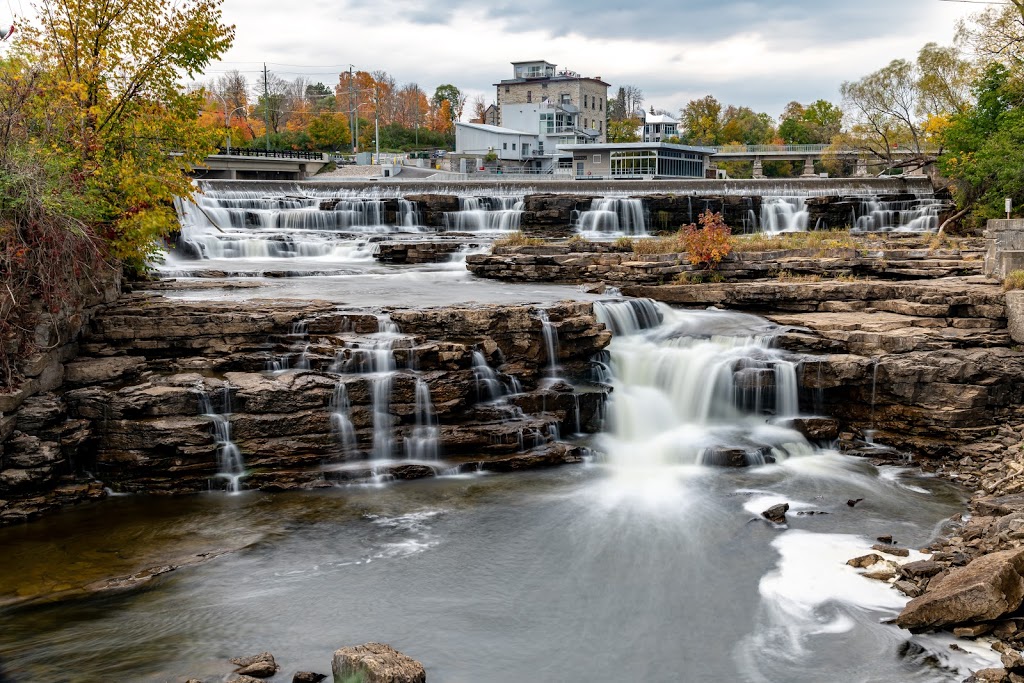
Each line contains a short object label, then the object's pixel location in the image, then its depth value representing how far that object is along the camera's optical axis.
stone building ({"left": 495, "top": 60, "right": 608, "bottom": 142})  90.50
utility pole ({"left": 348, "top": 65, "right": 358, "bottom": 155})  83.26
